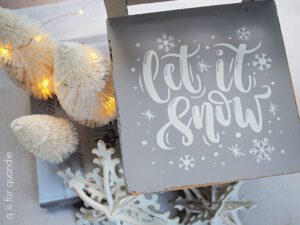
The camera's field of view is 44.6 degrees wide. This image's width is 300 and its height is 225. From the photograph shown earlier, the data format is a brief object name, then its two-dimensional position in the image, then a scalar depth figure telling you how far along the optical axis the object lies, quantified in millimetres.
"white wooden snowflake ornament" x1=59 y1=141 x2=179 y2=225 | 715
